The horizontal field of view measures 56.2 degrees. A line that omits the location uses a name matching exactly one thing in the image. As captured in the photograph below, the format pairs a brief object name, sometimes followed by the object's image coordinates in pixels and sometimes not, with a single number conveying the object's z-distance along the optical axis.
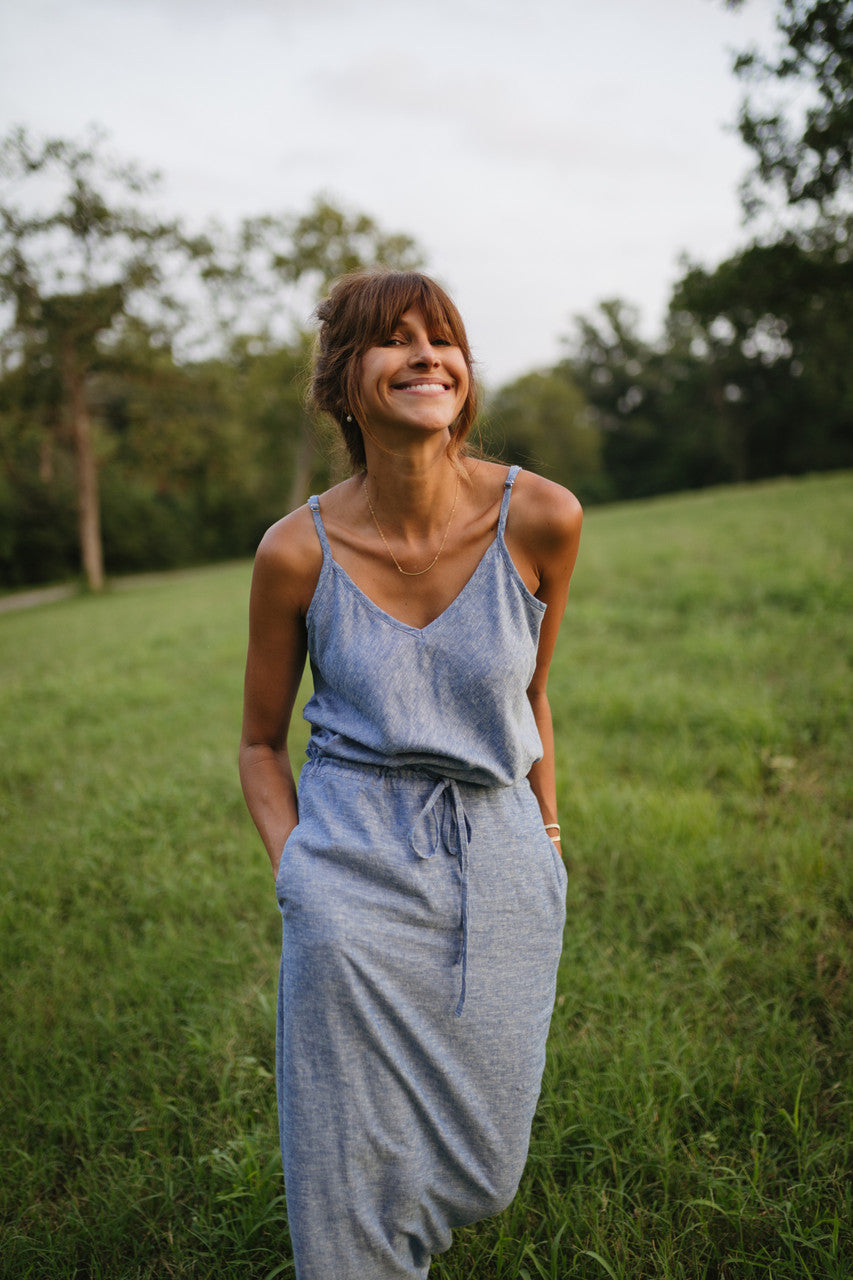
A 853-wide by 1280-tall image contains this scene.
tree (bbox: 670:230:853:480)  35.47
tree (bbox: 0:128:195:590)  20.73
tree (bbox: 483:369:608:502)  46.94
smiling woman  1.40
